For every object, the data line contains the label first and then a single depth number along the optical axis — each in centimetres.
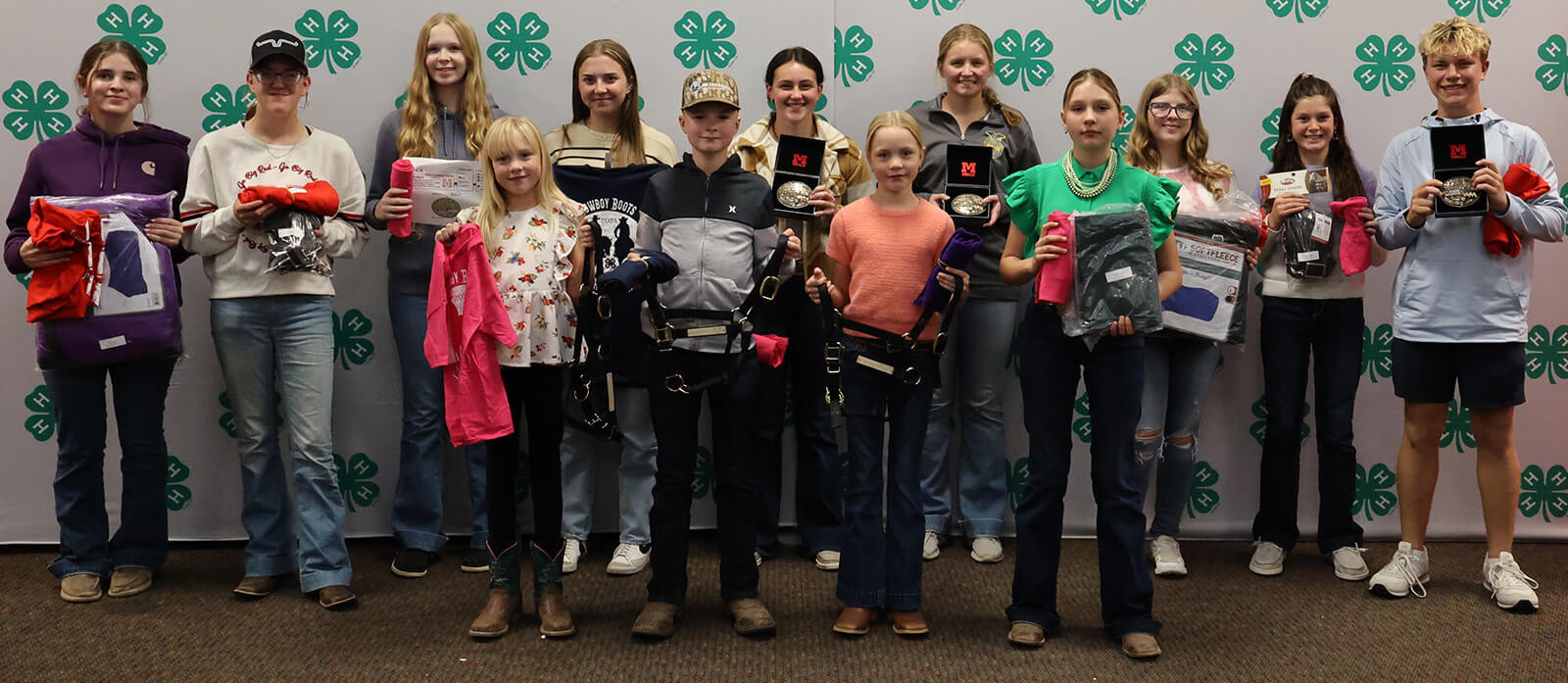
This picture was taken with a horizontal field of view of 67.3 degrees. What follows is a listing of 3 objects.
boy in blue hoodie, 362
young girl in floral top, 321
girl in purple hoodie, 365
